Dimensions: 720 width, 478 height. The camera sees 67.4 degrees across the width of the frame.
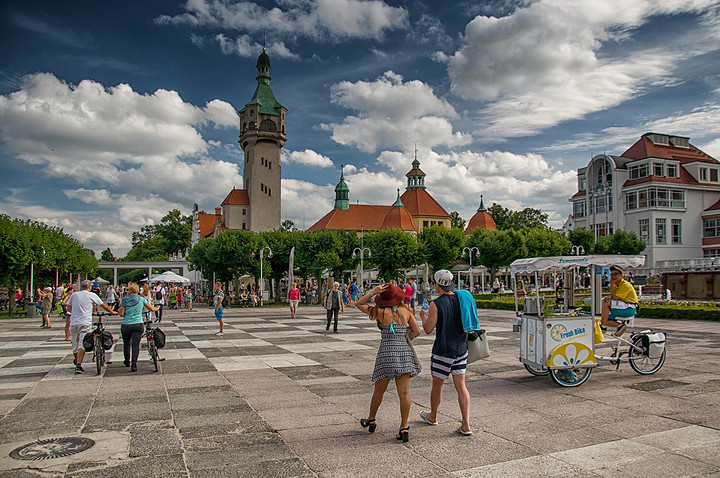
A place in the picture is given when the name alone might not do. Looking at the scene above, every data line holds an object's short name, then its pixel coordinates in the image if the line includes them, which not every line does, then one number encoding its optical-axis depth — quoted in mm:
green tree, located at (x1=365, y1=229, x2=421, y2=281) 52250
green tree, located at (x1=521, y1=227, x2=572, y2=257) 59031
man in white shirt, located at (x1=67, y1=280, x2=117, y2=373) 10539
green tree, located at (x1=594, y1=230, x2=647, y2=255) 56656
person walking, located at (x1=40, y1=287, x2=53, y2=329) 20611
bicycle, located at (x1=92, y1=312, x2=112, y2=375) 10235
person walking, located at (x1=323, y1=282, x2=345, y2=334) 18750
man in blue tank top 6078
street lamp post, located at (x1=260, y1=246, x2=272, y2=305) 39116
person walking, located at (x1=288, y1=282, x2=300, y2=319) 25753
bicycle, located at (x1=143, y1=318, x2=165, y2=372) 10539
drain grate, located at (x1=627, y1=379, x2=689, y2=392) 8234
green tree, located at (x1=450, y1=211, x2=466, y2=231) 110000
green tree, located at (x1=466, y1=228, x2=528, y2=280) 58312
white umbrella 36662
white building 59906
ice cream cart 8234
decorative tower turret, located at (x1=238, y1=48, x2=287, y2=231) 87312
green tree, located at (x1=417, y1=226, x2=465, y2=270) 59094
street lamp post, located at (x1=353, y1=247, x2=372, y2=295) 47888
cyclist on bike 9234
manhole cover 5436
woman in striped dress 5754
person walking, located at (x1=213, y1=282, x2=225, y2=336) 17233
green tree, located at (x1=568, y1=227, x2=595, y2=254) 62031
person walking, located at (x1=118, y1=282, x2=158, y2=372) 10312
